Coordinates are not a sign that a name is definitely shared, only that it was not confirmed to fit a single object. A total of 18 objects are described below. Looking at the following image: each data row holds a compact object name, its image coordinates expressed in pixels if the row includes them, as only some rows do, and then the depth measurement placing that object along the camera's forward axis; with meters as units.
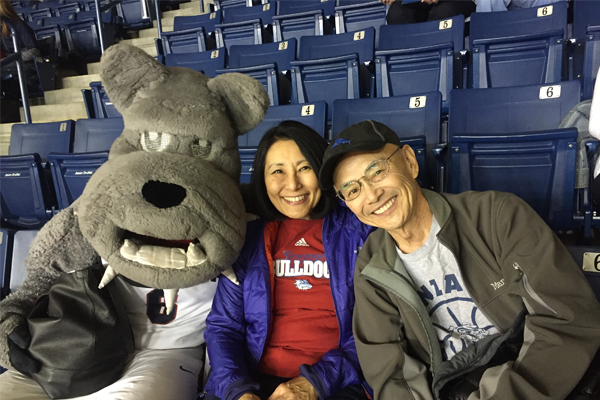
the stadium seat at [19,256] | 2.13
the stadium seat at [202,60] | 4.17
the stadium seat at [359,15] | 4.21
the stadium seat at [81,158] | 2.81
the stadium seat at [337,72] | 3.26
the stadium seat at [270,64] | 3.53
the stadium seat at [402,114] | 2.54
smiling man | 0.97
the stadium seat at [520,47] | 2.79
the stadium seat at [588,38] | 2.58
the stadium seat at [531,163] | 1.84
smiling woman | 1.38
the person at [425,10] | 3.54
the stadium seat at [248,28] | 4.69
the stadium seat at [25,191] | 3.06
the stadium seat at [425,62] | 3.00
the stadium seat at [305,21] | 4.39
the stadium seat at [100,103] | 4.20
